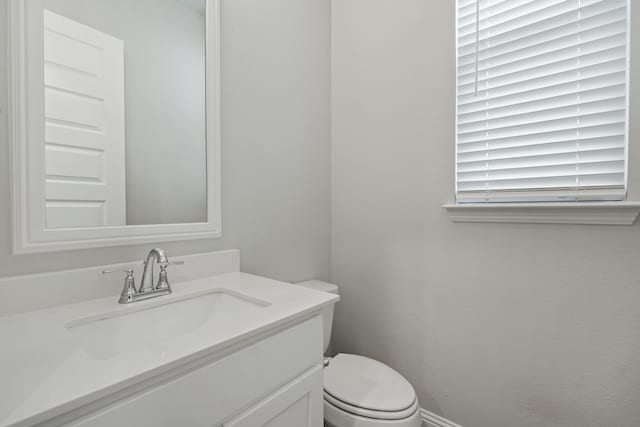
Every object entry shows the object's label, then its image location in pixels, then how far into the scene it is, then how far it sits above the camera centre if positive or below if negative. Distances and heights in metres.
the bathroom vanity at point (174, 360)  0.46 -0.30
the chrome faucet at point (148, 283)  0.86 -0.22
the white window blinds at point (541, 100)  0.96 +0.40
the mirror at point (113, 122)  0.79 +0.29
